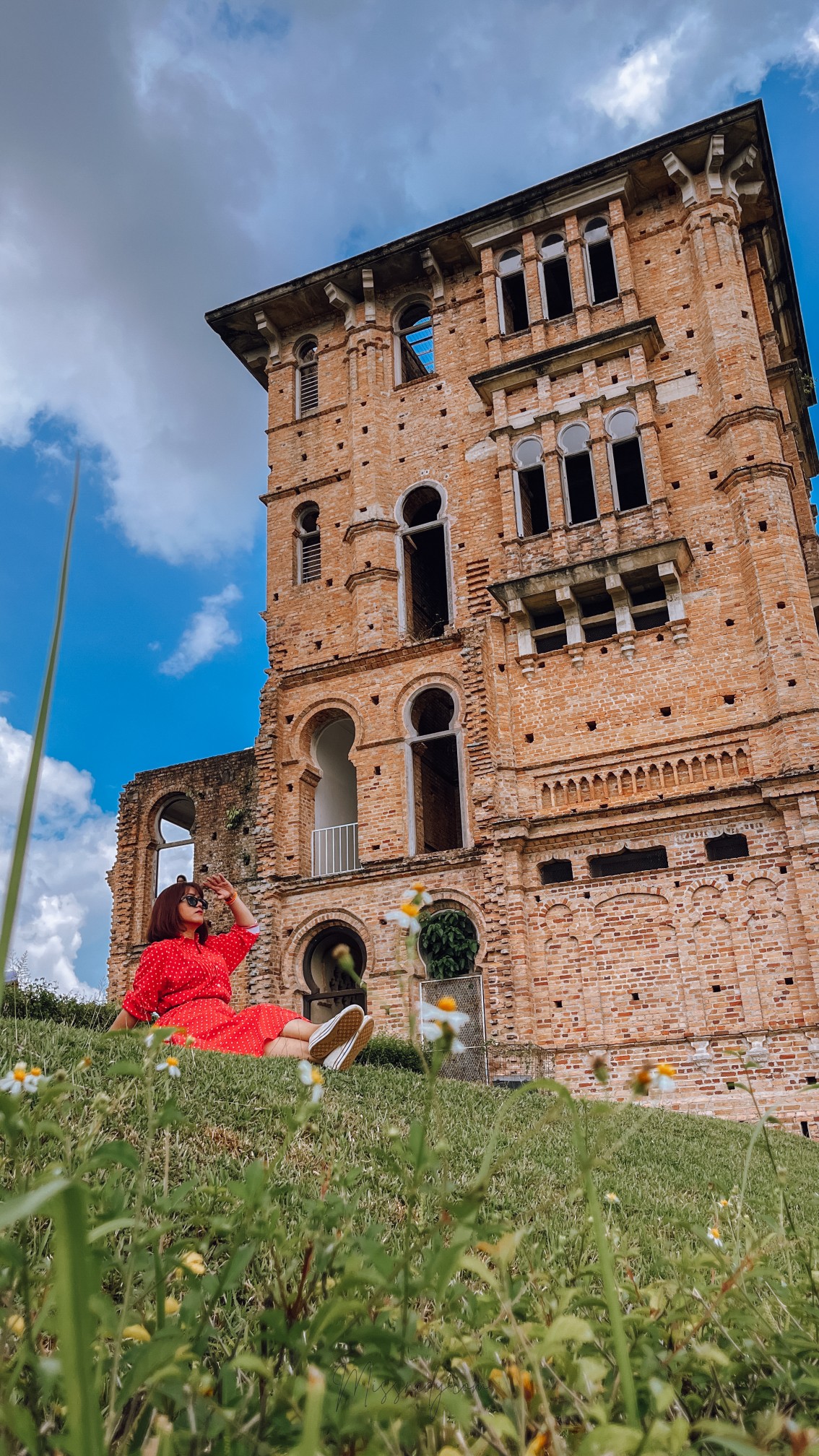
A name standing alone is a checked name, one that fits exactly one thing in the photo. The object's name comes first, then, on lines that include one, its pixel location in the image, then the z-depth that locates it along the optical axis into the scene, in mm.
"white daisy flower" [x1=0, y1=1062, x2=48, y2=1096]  1866
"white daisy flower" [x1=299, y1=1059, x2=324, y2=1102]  1711
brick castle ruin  15625
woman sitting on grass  7344
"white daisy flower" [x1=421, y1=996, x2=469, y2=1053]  1329
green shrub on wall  16906
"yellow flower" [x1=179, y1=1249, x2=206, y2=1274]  1712
